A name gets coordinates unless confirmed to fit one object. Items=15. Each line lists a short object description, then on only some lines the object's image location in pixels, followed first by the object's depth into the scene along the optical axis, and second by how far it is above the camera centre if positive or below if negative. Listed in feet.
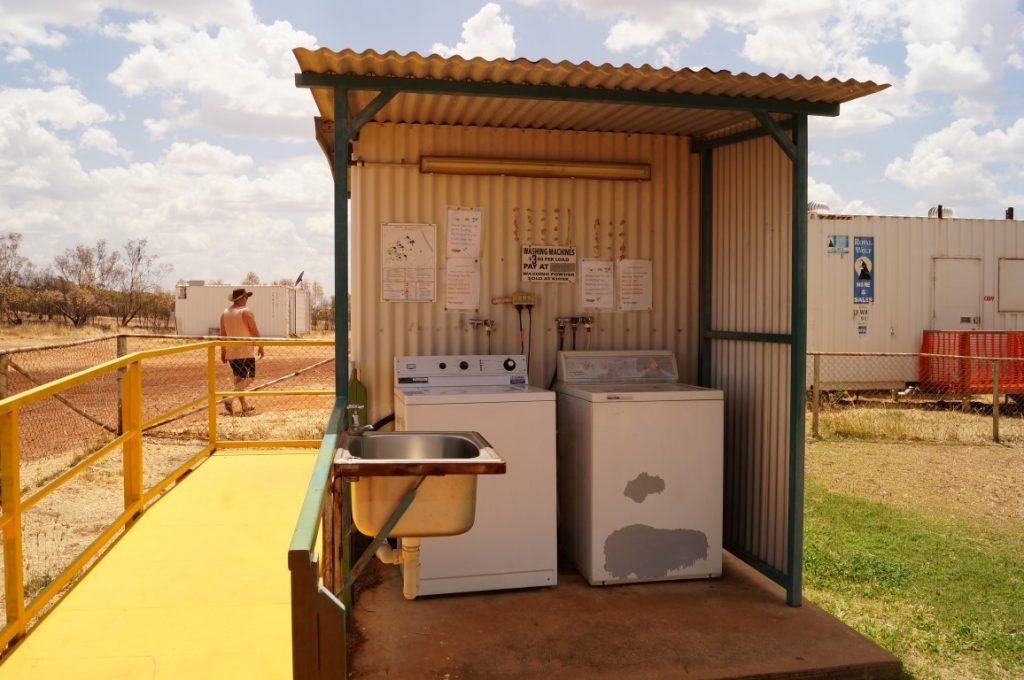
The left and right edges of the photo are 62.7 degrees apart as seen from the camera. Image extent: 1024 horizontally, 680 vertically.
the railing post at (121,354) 27.25 -1.28
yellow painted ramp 12.38 -5.04
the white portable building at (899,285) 42.27 +1.48
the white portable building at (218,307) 93.45 +0.92
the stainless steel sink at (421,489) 9.66 -2.11
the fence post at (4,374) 20.57 -1.44
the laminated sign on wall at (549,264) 18.89 +1.15
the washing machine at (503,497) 15.46 -3.43
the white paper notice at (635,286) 19.42 +0.67
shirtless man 34.19 -0.77
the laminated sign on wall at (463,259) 18.47 +1.24
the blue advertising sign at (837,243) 42.34 +3.59
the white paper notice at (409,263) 18.10 +1.12
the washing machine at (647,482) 15.98 -3.23
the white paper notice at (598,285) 19.22 +0.68
